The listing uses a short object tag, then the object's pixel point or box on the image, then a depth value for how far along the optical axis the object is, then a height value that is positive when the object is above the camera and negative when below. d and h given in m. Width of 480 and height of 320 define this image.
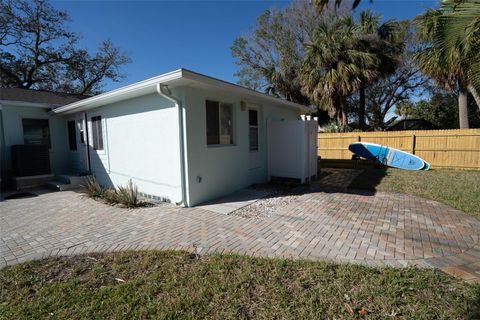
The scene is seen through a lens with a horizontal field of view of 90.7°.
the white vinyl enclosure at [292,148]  7.74 -0.27
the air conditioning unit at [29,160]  8.02 -0.44
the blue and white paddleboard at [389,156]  10.54 -0.82
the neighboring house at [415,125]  18.34 +1.06
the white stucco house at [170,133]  5.51 +0.33
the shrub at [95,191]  6.84 -1.31
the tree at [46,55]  16.23 +7.31
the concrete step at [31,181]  8.03 -1.18
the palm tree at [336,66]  12.33 +3.97
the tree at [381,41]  13.08 +5.47
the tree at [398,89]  18.20 +4.47
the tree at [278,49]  18.50 +7.99
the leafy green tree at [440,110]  20.50 +2.56
